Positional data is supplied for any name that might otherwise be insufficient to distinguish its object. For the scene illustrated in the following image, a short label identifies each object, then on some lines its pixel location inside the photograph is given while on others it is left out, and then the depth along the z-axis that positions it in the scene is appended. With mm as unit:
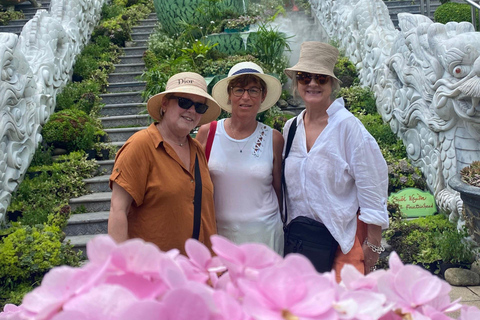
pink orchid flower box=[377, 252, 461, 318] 721
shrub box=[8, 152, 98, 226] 5867
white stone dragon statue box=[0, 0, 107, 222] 6090
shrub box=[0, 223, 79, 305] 4613
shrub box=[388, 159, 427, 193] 6188
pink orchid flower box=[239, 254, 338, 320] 615
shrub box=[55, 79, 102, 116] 8102
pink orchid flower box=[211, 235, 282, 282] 706
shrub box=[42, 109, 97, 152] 7094
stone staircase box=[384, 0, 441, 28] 11859
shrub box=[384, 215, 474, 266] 4879
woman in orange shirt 2164
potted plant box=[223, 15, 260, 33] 10523
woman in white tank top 2623
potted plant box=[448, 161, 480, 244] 4434
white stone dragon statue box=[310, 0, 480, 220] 5227
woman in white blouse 2441
